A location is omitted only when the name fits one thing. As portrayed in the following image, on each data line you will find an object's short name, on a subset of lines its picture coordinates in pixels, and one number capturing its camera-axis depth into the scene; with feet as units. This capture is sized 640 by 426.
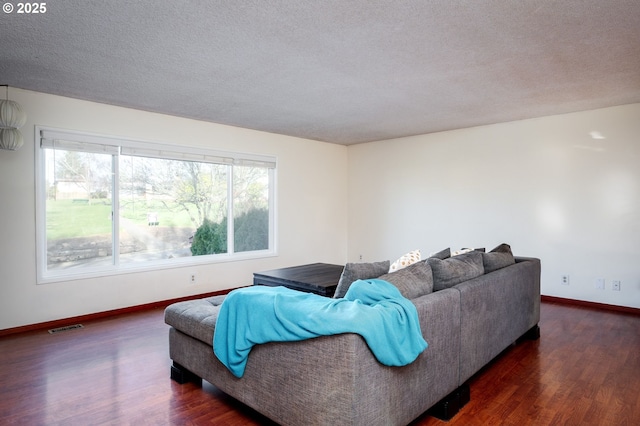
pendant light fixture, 11.00
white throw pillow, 9.62
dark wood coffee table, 11.50
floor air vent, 12.29
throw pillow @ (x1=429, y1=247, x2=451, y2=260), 9.61
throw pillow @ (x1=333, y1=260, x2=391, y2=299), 7.62
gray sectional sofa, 5.60
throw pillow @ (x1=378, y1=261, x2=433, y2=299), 7.07
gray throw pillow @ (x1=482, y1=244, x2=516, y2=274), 9.77
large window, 13.25
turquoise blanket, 5.66
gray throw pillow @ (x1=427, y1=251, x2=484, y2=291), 8.09
